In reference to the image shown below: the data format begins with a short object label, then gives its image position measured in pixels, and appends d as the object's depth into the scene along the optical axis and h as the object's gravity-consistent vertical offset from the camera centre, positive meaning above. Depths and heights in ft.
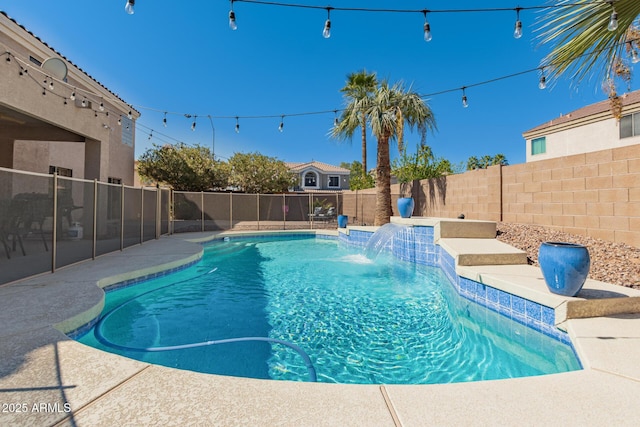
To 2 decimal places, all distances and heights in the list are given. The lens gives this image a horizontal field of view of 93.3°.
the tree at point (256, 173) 60.85 +8.73
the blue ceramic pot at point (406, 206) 31.09 +1.11
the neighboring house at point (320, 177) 97.42 +12.88
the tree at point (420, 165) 43.60 +7.70
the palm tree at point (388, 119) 34.12 +11.24
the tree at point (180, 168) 53.78 +8.67
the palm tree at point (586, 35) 8.47 +5.48
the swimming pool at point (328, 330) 9.11 -4.43
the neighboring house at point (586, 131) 41.75 +13.95
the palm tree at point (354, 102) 36.94 +14.79
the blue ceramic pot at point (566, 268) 9.86 -1.67
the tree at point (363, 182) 61.93 +7.32
